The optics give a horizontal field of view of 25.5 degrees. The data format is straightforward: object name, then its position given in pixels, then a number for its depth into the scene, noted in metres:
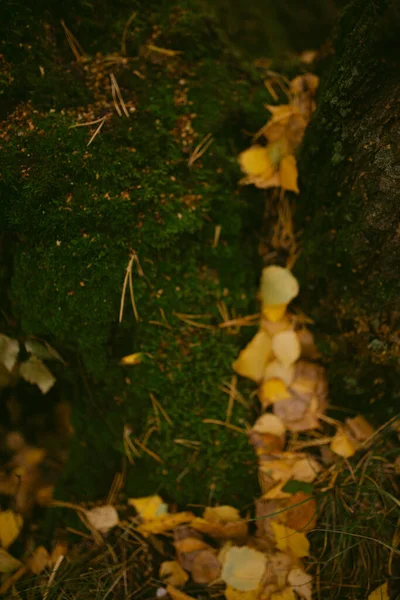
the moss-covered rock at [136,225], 0.77
